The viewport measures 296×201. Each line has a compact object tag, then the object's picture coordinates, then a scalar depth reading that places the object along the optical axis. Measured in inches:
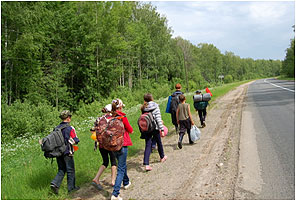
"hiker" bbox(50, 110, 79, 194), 188.7
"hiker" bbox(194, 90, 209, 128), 394.6
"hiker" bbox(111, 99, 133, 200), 173.8
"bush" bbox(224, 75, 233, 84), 4024.1
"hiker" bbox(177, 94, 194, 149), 298.2
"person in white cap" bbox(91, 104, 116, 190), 189.5
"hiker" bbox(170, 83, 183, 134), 326.0
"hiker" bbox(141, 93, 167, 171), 234.1
